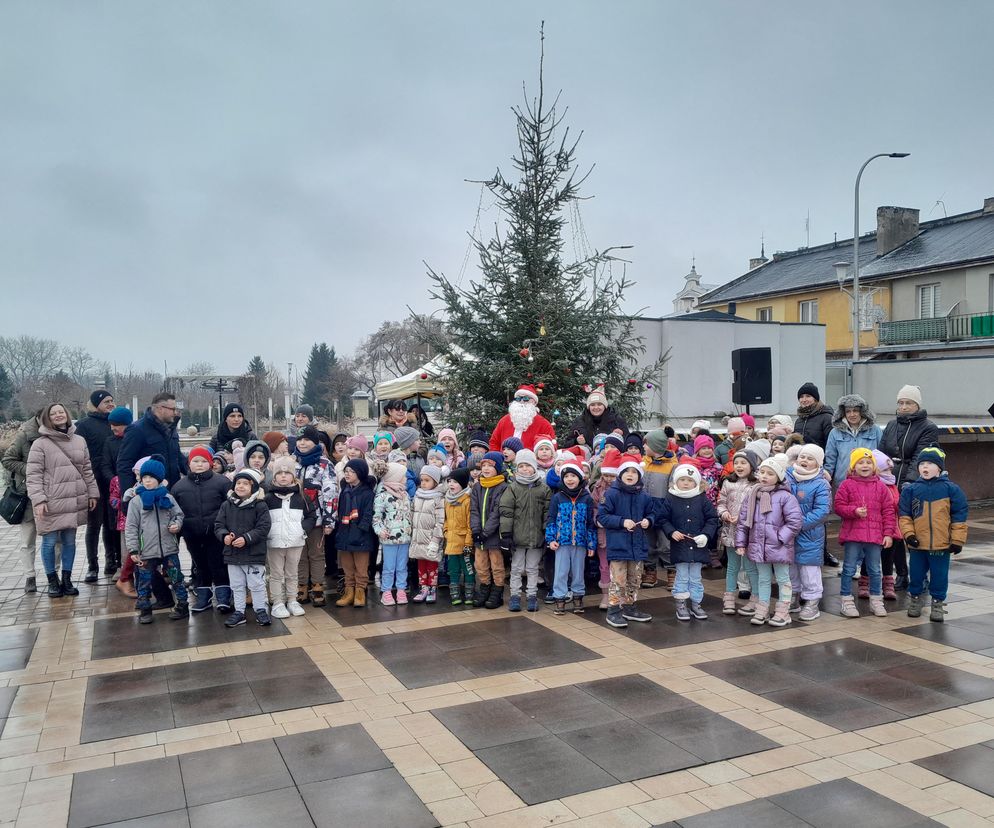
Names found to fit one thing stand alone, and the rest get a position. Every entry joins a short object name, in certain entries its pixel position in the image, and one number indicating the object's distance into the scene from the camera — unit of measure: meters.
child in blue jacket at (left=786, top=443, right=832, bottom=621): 7.59
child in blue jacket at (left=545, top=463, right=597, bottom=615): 7.98
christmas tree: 10.95
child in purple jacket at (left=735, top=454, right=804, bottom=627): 7.50
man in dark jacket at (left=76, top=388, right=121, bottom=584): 9.53
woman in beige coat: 8.66
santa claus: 9.82
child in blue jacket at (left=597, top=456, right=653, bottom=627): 7.58
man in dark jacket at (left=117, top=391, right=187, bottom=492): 8.54
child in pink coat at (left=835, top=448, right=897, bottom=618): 7.89
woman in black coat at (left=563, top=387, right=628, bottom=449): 9.77
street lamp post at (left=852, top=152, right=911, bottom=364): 22.59
